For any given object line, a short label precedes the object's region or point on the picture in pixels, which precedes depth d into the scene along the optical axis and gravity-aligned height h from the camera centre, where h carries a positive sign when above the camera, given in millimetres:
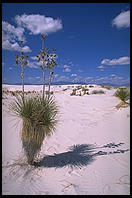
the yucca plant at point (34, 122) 3107 -395
